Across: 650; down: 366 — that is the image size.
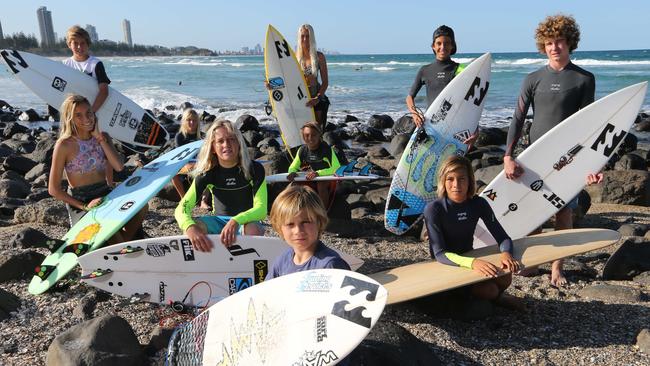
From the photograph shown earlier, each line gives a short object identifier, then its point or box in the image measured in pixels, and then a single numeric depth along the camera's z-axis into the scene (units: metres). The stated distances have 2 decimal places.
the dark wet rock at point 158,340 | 2.82
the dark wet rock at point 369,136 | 12.35
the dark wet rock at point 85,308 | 3.25
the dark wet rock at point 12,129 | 12.80
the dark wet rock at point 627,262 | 3.87
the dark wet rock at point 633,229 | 4.84
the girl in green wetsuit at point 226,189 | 3.35
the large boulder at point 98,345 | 2.47
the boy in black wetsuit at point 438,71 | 4.70
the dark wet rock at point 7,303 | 3.19
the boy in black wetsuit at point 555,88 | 3.47
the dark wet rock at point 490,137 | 11.26
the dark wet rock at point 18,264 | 3.74
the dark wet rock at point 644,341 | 2.79
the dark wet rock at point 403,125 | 12.65
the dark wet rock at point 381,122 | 14.16
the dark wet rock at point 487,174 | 6.79
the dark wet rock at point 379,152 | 10.03
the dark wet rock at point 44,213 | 5.14
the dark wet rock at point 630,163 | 8.26
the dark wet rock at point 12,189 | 6.56
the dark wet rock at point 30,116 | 15.87
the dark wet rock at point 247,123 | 12.90
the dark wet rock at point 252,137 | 11.36
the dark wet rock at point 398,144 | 10.12
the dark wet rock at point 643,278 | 3.74
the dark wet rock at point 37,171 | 7.72
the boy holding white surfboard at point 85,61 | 5.34
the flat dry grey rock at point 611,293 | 3.41
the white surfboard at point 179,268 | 3.46
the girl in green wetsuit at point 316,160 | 5.10
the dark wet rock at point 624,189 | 6.18
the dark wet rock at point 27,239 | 4.40
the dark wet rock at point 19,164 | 8.27
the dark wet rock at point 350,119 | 15.24
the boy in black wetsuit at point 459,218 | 3.10
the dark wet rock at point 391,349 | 2.48
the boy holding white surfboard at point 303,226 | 2.34
